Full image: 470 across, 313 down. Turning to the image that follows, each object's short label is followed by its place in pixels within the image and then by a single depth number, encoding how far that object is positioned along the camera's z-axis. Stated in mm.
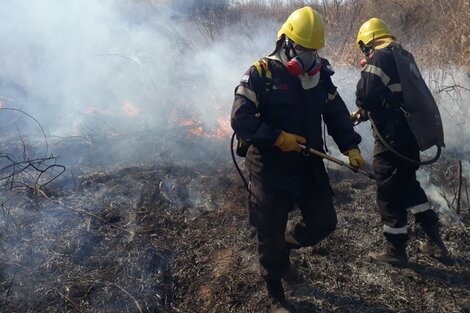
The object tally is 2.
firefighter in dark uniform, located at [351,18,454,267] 3584
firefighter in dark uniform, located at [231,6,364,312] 2889
